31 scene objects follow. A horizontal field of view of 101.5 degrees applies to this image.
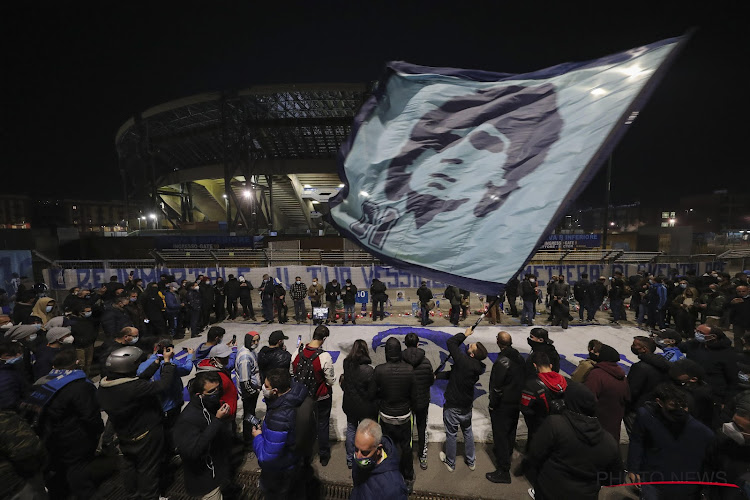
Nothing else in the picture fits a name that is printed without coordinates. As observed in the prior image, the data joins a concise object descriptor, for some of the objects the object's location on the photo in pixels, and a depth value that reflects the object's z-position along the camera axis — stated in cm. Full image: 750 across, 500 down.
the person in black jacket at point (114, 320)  750
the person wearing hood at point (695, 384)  371
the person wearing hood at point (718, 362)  429
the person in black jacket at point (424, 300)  1107
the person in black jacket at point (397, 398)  387
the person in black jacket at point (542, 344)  470
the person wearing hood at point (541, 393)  350
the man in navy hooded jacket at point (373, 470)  223
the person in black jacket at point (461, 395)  412
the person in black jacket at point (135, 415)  325
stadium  3716
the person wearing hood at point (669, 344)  459
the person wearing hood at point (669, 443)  288
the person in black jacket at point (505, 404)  408
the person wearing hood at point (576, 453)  269
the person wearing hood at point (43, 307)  844
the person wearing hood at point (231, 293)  1209
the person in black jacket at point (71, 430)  348
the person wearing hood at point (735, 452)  257
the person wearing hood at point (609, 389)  384
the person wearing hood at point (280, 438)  285
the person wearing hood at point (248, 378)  461
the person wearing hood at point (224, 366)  362
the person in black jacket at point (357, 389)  398
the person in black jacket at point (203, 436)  295
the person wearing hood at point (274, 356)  459
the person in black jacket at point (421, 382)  418
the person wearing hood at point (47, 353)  499
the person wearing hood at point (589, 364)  419
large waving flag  346
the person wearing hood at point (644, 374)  393
